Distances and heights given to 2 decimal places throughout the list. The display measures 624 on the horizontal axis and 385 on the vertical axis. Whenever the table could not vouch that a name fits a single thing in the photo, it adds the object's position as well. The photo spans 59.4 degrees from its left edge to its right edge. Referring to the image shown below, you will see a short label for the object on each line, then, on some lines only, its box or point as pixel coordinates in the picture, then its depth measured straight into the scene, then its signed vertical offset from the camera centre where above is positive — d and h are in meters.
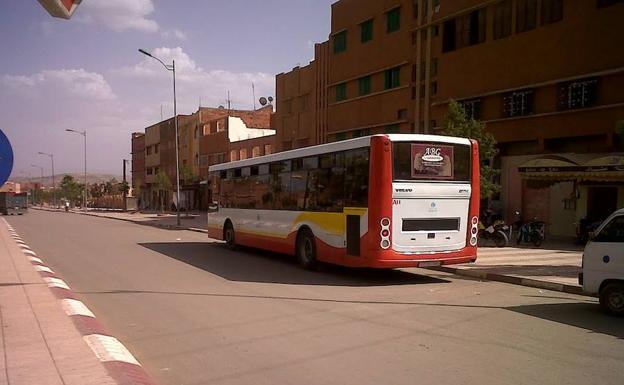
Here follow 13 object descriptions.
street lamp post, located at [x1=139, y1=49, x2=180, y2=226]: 34.62 +5.90
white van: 8.06 -1.01
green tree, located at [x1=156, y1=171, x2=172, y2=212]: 52.56 +1.36
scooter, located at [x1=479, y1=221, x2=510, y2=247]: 18.98 -1.28
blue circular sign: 7.54 +0.53
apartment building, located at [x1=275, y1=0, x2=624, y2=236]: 20.78 +5.46
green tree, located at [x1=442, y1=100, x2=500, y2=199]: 20.33 +2.38
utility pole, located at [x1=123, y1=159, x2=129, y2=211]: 69.79 +0.71
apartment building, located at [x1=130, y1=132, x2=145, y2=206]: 84.12 +5.04
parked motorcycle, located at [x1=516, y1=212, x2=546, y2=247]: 19.36 -1.27
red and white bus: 11.18 -0.12
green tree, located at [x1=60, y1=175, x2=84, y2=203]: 102.28 +1.05
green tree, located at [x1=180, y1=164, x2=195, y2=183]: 51.28 +2.09
